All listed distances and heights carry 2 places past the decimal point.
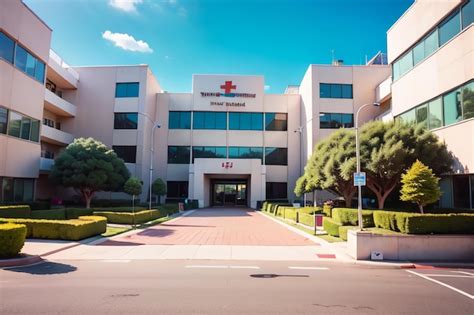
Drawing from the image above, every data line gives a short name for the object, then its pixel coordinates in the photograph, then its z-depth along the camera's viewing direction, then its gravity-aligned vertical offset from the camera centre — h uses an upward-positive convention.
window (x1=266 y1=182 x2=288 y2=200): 44.69 +0.01
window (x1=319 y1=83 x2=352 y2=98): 40.69 +12.50
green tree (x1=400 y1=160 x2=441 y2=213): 13.96 +0.32
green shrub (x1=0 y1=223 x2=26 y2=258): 10.19 -1.68
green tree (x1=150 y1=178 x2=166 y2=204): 36.97 +0.07
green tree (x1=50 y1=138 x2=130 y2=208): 29.06 +1.66
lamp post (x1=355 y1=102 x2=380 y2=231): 13.99 -0.70
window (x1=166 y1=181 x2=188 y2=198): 44.25 -0.03
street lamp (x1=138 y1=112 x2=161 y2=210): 39.33 +8.79
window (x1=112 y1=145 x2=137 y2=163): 41.00 +4.31
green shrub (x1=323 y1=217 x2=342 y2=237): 17.50 -1.87
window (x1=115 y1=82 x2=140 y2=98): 41.09 +12.22
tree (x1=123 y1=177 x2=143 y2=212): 27.22 +0.09
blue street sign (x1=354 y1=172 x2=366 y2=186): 14.42 +0.63
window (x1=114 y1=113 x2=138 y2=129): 41.09 +8.37
